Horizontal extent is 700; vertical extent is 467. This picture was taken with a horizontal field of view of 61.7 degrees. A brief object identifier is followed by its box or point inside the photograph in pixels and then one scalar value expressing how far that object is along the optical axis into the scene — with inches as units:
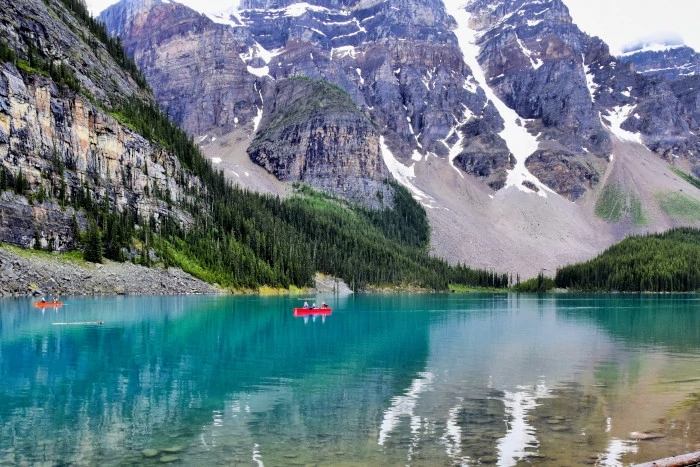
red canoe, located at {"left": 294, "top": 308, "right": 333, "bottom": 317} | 2974.9
